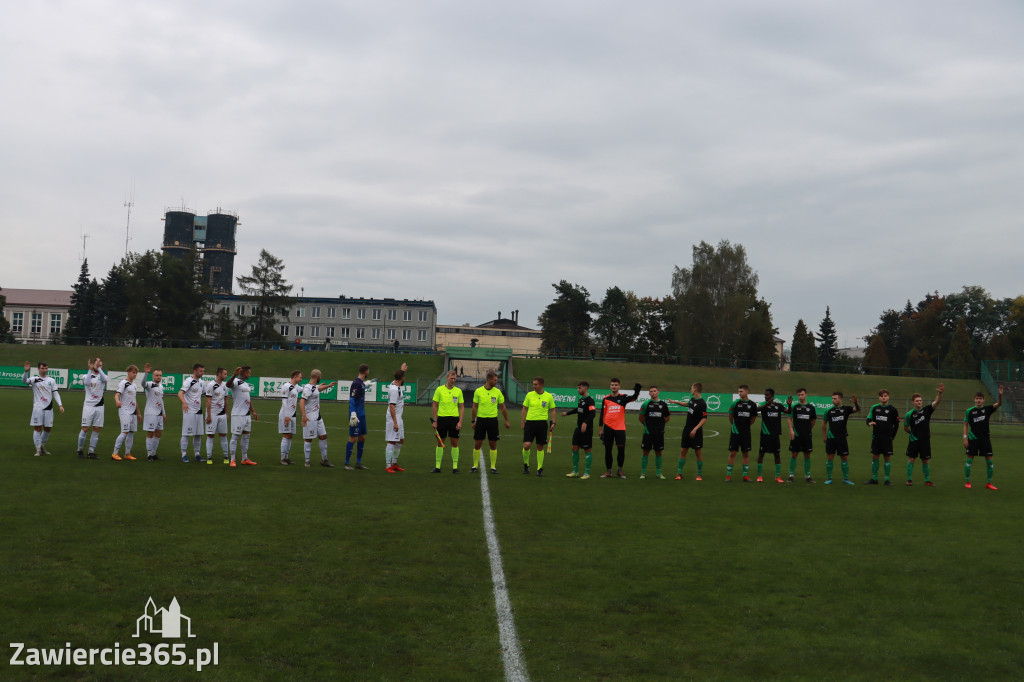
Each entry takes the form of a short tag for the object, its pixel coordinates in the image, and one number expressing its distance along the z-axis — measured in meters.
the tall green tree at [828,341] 122.94
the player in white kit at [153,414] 16.25
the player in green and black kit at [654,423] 16.27
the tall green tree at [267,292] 101.06
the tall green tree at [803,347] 111.12
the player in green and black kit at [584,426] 15.86
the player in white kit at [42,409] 16.36
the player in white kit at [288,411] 16.25
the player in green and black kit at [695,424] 16.09
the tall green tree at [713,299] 89.69
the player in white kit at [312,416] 16.25
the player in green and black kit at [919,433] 15.76
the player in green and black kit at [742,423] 16.19
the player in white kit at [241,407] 15.97
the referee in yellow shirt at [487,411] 15.74
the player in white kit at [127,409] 16.10
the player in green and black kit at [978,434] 15.79
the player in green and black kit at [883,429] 15.98
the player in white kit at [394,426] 15.59
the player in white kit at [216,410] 16.20
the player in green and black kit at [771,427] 16.19
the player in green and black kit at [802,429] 16.17
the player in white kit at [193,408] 16.11
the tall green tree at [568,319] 111.56
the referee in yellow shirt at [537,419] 16.08
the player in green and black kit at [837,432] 16.02
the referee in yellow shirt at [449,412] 15.59
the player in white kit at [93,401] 16.31
